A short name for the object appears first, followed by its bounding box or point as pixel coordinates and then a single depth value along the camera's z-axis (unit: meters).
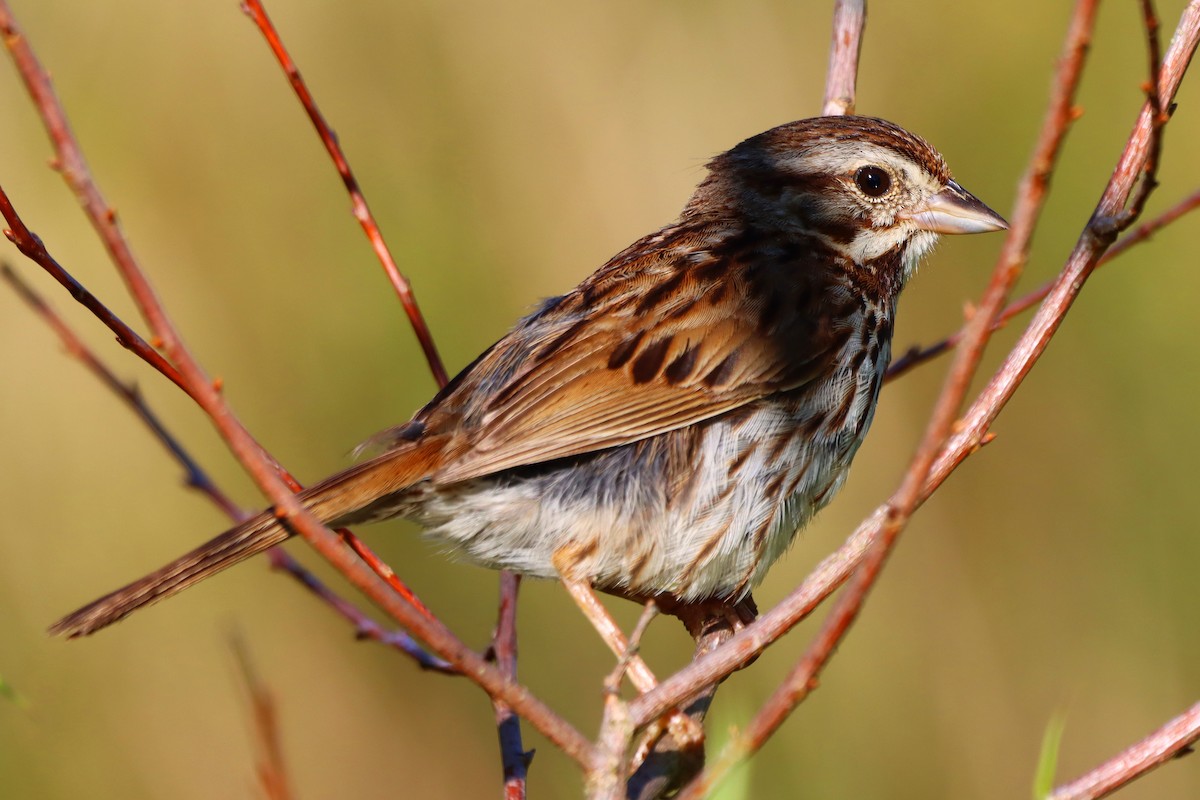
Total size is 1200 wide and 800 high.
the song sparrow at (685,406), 5.73
